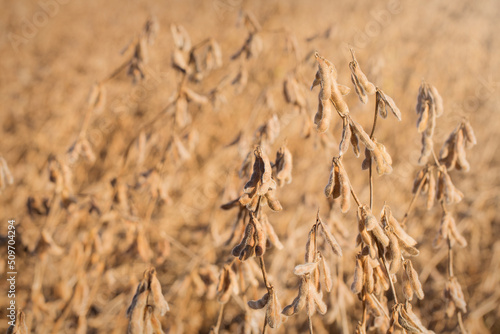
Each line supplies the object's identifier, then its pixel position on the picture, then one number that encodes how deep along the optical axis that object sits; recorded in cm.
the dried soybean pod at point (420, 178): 136
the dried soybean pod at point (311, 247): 130
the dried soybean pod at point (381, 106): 130
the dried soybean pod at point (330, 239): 129
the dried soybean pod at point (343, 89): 129
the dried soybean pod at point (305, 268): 128
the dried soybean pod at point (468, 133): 136
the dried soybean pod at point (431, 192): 136
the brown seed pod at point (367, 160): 131
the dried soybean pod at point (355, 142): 130
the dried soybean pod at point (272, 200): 130
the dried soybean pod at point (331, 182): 129
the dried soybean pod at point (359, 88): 129
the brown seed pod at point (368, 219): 127
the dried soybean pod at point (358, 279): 130
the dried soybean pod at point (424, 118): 134
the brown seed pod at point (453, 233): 138
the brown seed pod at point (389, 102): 129
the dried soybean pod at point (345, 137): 128
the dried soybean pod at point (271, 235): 133
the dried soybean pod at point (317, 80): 129
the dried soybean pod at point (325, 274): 130
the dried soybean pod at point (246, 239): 130
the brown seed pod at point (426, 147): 134
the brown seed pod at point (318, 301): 129
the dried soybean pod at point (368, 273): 131
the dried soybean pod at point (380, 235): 129
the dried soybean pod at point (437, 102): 134
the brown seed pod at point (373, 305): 132
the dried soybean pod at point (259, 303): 131
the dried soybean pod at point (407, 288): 131
